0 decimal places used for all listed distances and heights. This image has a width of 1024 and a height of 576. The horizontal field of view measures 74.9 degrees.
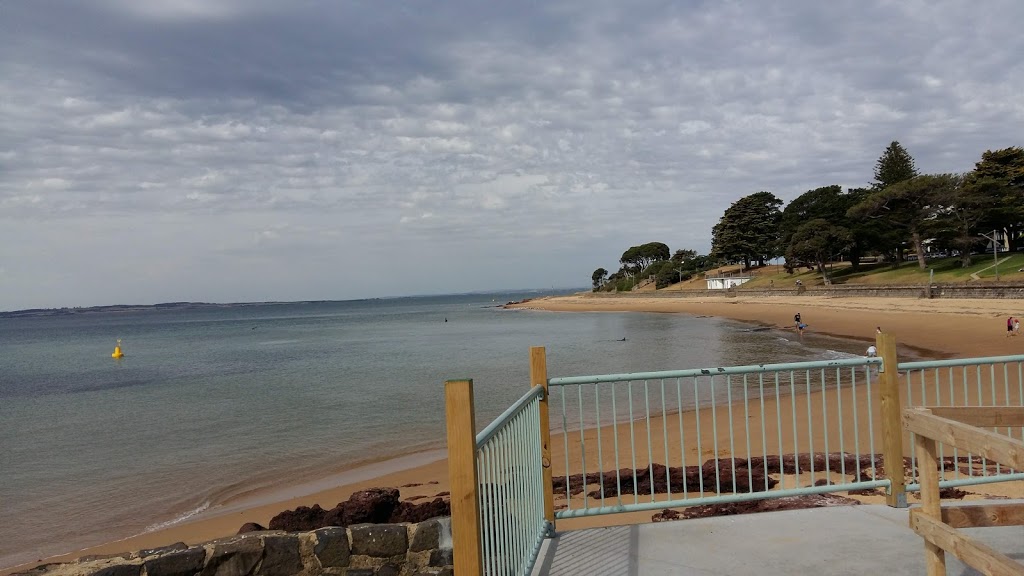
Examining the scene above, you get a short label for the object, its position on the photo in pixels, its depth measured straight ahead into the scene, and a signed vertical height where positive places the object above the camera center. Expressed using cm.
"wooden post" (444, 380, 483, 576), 254 -73
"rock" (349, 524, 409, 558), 532 -196
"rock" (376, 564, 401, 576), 527 -217
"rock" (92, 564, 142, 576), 526 -205
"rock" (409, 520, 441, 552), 532 -195
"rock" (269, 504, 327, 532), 704 -235
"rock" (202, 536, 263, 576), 536 -205
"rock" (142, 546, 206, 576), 533 -204
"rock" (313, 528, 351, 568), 537 -202
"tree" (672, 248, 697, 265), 11328 +410
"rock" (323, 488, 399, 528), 701 -229
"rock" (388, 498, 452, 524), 740 -247
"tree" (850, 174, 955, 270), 5066 +488
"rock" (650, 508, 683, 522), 656 -233
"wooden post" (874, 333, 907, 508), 472 -114
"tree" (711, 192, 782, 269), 8881 +625
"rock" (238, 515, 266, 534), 713 -240
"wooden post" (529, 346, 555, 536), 445 -92
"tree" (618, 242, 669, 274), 13588 +535
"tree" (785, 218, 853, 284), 5941 +259
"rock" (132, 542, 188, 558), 548 -199
